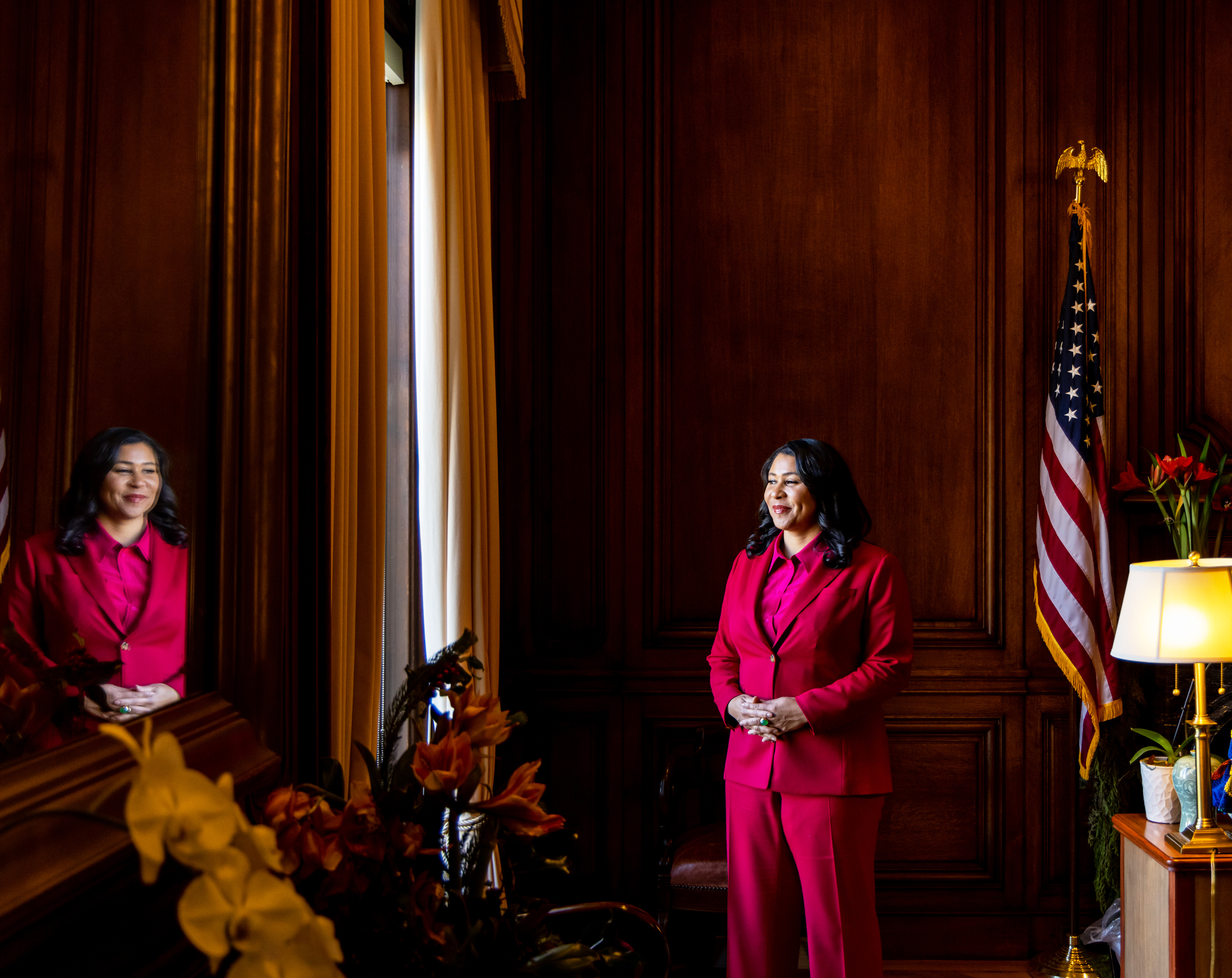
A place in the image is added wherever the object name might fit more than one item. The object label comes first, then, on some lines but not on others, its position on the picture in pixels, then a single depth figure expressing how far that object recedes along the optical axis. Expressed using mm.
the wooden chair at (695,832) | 3301
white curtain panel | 2727
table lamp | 2834
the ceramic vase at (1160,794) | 3160
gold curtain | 1757
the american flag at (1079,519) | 3680
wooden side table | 2801
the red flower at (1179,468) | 3652
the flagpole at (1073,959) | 3674
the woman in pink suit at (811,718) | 2787
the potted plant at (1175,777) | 2982
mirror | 920
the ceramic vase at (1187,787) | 2965
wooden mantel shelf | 813
